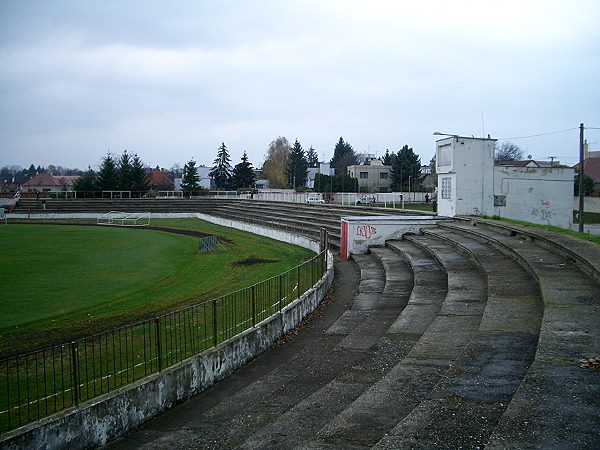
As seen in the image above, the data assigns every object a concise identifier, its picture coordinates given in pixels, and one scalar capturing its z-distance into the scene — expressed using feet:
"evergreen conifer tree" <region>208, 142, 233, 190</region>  322.34
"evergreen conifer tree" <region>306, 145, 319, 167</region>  498.69
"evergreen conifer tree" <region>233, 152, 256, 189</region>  314.14
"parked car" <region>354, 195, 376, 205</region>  162.09
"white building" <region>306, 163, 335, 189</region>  340.76
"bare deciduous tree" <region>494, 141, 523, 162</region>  409.90
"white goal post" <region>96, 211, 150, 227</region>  159.34
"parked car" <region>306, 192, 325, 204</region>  167.26
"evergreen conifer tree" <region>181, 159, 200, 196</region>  266.77
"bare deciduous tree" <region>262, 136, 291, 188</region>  373.61
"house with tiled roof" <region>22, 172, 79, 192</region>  388.74
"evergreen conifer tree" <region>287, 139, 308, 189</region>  373.69
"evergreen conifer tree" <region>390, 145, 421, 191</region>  273.33
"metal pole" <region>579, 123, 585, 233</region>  80.21
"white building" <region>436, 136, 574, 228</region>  86.02
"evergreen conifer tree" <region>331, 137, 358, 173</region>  457.68
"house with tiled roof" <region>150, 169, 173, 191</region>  325.62
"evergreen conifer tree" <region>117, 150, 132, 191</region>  241.96
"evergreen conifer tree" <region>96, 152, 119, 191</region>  240.73
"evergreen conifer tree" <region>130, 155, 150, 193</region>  244.34
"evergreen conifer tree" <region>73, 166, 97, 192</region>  237.25
